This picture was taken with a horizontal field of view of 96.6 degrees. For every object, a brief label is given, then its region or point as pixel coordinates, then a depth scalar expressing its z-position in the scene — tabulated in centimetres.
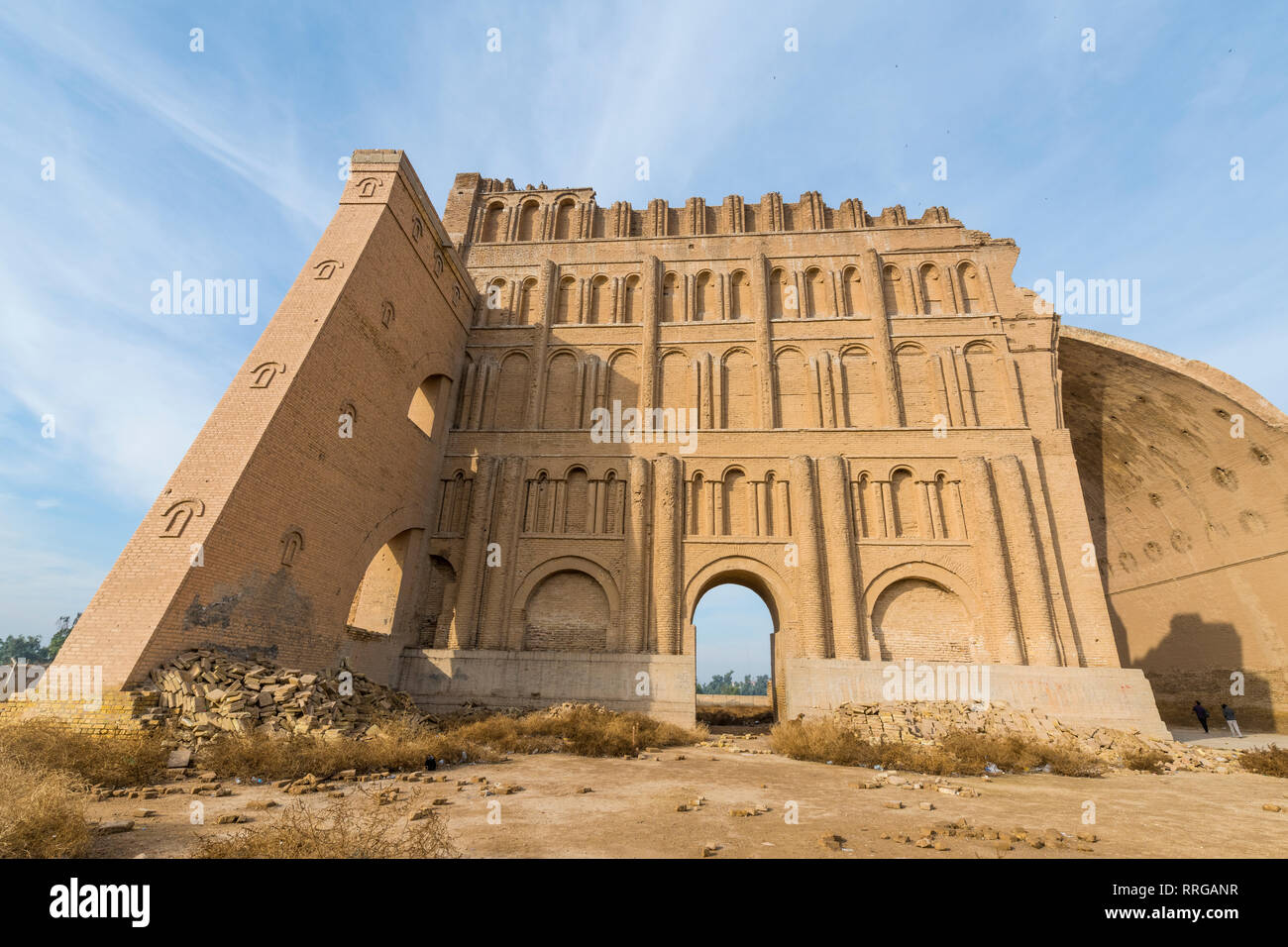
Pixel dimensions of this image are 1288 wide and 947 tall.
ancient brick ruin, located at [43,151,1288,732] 1402
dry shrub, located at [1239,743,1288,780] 1073
